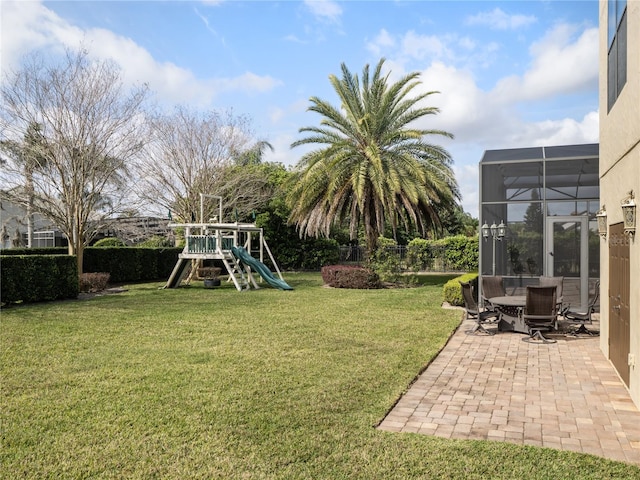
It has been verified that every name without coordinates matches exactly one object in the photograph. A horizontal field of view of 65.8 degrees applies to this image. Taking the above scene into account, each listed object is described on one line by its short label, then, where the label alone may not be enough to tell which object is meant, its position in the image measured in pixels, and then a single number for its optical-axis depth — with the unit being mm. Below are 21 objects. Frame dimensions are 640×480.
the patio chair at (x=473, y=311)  9834
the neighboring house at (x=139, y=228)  20547
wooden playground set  18453
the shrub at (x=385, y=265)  19234
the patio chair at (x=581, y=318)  9555
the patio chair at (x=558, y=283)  10648
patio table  9453
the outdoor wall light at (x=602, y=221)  7469
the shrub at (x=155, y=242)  26047
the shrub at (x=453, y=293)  13156
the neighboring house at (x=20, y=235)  22492
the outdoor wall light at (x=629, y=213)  5449
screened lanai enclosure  12195
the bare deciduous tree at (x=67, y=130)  16234
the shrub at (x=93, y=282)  16875
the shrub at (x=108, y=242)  25906
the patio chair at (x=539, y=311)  8781
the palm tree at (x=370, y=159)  18750
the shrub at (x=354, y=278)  18734
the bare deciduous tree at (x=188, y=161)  22469
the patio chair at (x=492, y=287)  11352
